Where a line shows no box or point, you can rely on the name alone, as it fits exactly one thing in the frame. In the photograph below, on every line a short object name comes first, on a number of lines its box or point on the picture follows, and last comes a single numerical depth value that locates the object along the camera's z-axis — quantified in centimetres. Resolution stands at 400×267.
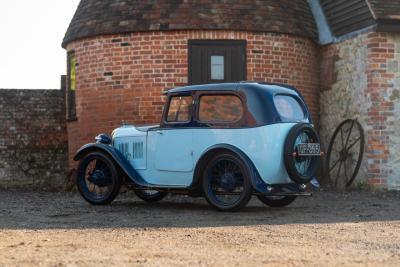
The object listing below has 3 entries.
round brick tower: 1478
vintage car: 955
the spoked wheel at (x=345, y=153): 1431
